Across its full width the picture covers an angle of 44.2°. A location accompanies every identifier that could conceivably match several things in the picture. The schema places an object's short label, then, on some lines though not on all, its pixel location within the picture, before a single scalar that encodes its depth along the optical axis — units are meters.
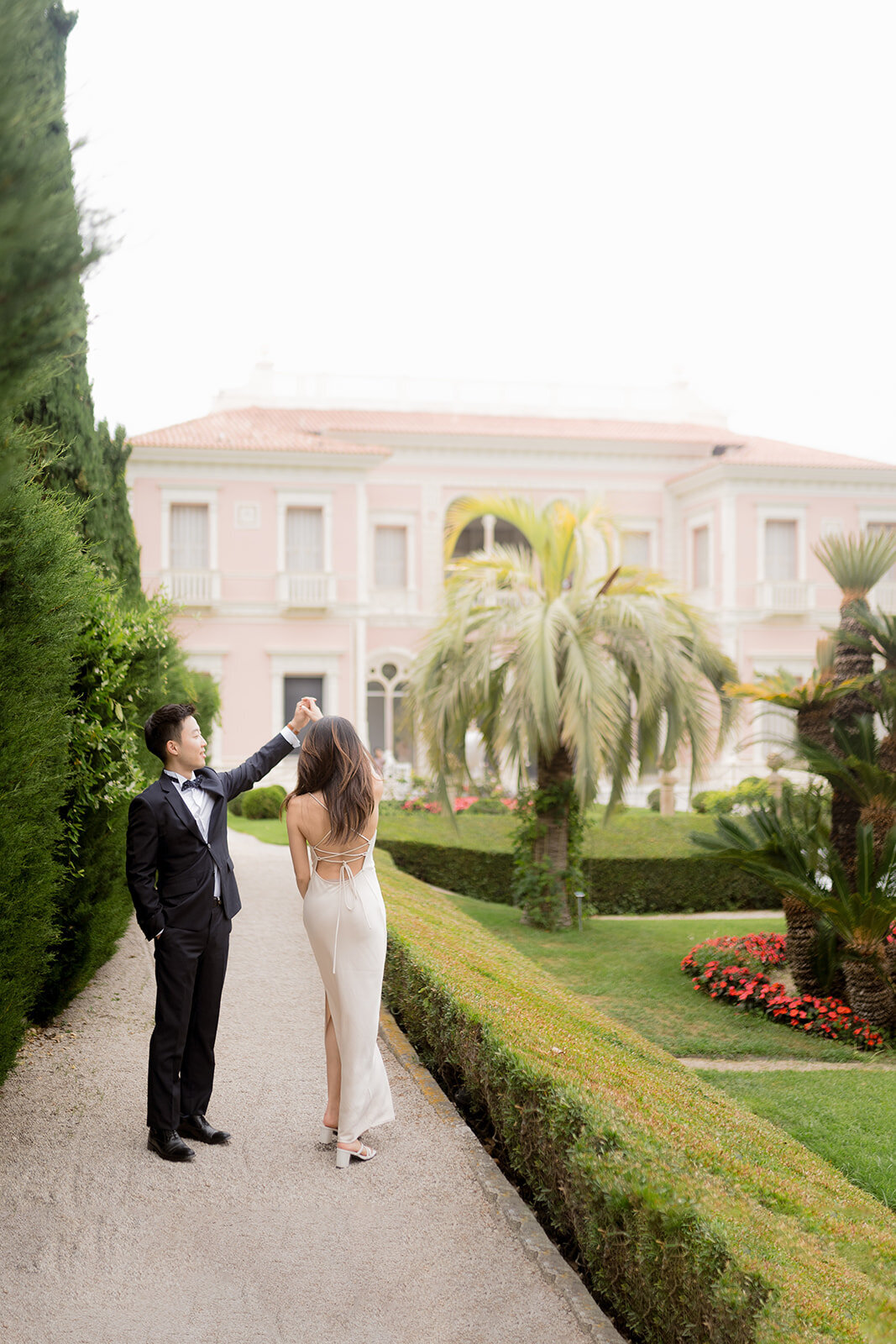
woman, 4.04
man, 4.09
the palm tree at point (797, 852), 8.99
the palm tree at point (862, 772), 8.89
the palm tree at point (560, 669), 11.10
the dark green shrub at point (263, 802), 19.08
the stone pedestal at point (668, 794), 20.66
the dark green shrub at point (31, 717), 3.99
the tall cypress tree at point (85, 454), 7.11
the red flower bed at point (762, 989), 8.40
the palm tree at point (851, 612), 9.12
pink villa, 27.23
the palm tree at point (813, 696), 9.31
